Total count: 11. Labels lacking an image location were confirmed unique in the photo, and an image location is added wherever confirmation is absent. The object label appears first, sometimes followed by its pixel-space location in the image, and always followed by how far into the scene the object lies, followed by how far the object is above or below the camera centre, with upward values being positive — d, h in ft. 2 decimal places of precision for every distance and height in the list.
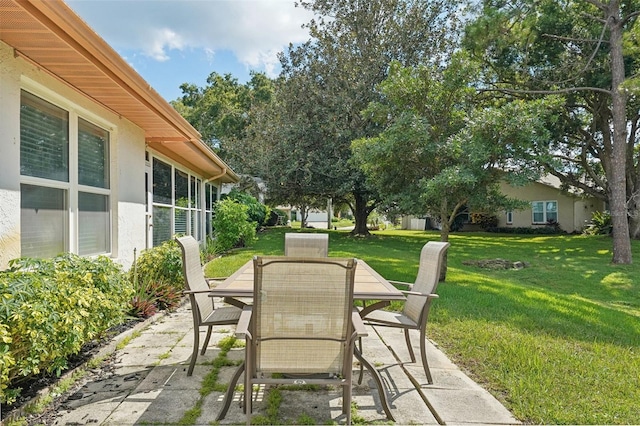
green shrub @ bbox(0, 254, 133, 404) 7.52 -2.09
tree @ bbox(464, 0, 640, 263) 37.73 +17.87
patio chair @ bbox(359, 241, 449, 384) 10.03 -2.42
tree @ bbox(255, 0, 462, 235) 53.06 +21.74
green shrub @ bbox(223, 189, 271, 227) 51.49 +2.43
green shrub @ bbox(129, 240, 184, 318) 16.94 -2.70
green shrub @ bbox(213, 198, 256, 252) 36.96 -0.32
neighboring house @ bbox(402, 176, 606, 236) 76.74 +1.95
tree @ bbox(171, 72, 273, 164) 87.30 +28.59
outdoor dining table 8.18 -1.80
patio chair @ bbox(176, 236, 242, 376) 10.22 -2.27
